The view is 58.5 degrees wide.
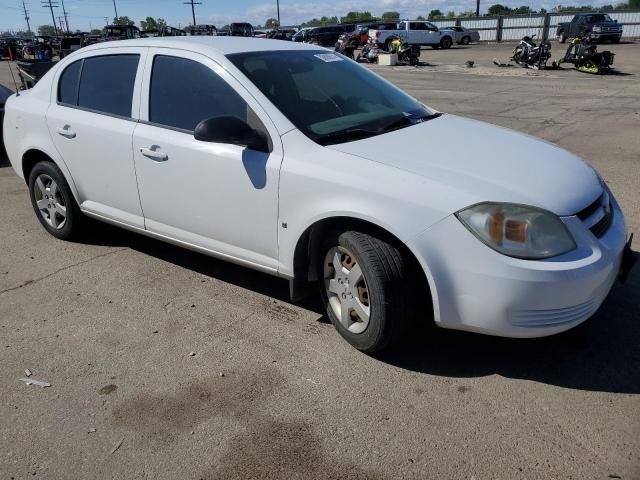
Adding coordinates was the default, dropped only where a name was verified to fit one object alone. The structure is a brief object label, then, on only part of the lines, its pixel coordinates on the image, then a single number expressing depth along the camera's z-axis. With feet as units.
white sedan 9.07
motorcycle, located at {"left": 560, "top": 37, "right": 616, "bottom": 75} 67.41
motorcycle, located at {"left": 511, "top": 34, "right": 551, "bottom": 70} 75.41
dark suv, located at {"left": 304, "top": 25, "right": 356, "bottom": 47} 130.31
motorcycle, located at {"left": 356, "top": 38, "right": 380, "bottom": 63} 102.89
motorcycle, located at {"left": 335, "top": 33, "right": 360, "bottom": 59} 103.45
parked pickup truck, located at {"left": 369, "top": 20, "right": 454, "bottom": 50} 124.06
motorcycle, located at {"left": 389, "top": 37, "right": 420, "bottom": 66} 92.48
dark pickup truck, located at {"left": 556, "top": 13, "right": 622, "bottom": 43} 116.47
